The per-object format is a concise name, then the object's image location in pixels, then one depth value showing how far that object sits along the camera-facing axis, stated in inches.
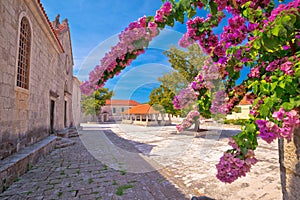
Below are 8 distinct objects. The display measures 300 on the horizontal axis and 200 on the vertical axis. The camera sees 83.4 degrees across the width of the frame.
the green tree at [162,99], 670.5
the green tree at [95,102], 1165.1
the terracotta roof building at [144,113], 895.7
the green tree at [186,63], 366.9
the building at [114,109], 1469.0
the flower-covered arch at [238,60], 40.7
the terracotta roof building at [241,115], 924.5
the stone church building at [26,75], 154.0
